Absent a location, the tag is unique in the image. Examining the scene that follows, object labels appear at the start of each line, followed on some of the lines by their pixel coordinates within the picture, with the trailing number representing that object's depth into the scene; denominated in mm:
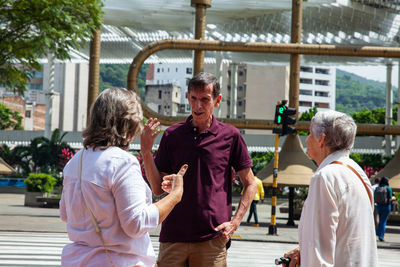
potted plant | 31125
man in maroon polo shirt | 4738
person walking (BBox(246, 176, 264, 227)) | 22822
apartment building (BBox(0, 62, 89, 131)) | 110812
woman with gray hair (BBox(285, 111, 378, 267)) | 3858
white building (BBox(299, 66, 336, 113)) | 176125
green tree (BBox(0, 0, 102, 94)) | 18594
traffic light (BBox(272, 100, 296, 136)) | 20078
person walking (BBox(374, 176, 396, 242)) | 19484
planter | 30738
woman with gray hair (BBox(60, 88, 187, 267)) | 3348
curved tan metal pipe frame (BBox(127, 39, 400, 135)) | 28406
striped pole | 19406
